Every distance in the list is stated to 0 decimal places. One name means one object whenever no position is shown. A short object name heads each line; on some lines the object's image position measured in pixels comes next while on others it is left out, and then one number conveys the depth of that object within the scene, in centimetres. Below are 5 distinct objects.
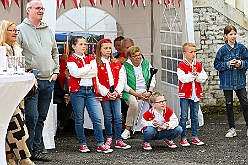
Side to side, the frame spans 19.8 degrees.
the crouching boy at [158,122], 917
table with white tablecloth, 637
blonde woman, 715
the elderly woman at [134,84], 1041
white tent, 1146
